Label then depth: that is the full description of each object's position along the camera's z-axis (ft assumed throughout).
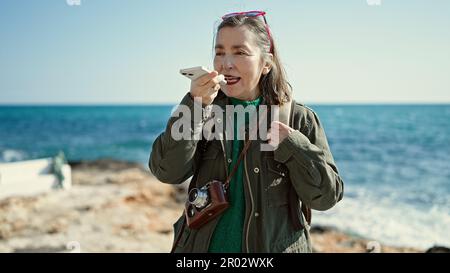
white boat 34.24
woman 6.54
